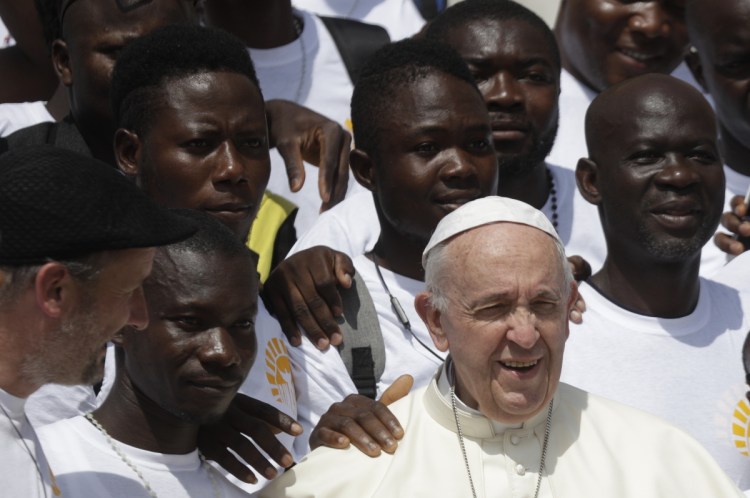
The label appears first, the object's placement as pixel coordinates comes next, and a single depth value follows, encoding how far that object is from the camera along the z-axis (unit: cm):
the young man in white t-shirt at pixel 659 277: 970
